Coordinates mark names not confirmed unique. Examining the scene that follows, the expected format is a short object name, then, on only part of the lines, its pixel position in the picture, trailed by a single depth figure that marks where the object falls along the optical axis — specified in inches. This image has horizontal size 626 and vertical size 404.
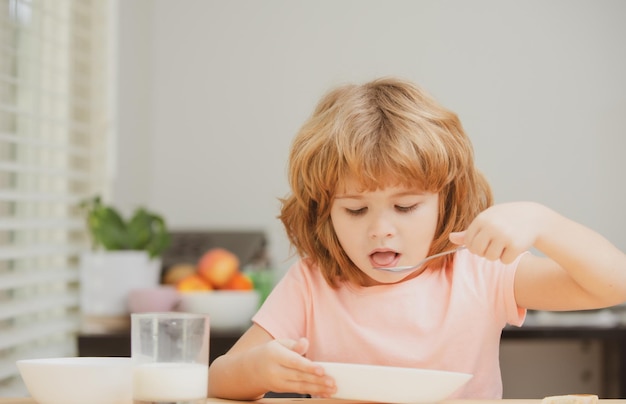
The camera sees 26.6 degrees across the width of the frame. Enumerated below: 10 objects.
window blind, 111.7
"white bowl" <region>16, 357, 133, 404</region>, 62.1
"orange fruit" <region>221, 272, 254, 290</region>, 125.4
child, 70.4
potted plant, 120.2
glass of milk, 59.4
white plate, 60.8
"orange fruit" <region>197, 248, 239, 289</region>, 125.2
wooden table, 65.0
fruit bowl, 117.0
